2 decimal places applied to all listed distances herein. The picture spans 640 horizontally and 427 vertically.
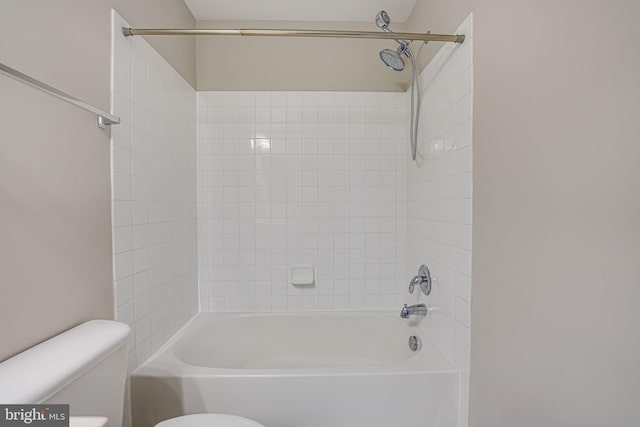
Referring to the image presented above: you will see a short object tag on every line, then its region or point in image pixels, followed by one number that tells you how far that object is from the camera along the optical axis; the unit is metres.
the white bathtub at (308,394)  1.24
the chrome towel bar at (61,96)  0.62
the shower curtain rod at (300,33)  1.22
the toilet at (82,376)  0.62
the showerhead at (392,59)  1.53
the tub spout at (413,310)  1.66
